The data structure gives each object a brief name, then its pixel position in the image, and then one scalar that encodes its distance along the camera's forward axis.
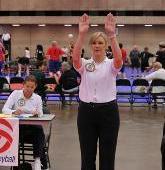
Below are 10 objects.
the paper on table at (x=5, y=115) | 6.46
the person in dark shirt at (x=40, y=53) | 27.69
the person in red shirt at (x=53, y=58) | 24.05
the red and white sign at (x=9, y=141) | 6.32
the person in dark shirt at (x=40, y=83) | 14.17
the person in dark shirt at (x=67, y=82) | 15.48
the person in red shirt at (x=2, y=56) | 21.81
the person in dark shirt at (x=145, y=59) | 25.77
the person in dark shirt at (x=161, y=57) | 18.22
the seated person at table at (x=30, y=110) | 6.83
